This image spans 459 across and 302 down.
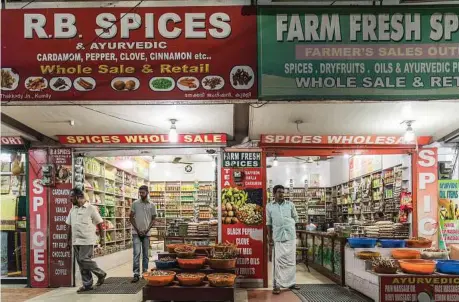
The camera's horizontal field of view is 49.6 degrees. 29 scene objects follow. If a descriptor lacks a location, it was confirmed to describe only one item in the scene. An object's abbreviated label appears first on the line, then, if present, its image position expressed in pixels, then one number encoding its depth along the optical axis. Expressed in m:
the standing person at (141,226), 9.03
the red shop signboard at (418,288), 5.84
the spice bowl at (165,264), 7.02
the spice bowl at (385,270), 6.09
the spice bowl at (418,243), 7.60
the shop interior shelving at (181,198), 16.44
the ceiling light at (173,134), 7.37
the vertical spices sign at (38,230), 8.88
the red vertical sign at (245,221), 8.84
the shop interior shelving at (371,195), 10.77
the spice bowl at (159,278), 6.36
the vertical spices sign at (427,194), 9.27
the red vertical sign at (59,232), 8.88
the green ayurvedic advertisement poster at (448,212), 9.21
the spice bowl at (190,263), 6.92
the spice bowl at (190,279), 6.38
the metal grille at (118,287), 8.30
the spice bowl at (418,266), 5.94
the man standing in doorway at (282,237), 8.23
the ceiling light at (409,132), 7.75
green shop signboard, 5.22
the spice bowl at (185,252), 7.27
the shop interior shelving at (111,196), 10.75
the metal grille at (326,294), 7.75
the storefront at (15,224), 9.32
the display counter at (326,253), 8.94
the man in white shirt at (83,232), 8.26
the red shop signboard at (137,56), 5.38
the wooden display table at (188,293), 6.35
